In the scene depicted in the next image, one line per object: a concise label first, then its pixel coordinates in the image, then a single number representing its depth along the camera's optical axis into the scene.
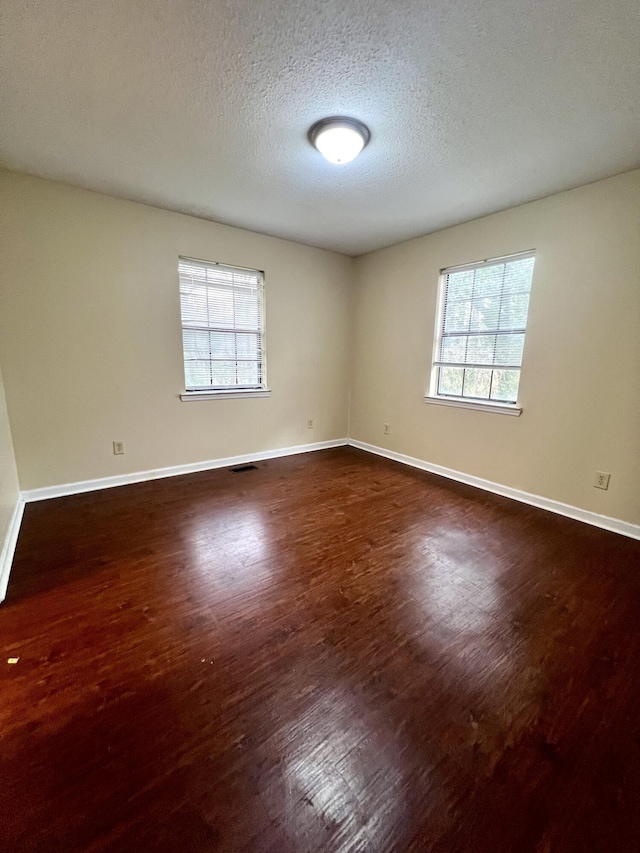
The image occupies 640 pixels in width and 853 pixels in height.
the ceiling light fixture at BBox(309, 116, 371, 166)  1.90
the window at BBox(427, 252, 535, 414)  3.05
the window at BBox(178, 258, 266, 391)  3.45
